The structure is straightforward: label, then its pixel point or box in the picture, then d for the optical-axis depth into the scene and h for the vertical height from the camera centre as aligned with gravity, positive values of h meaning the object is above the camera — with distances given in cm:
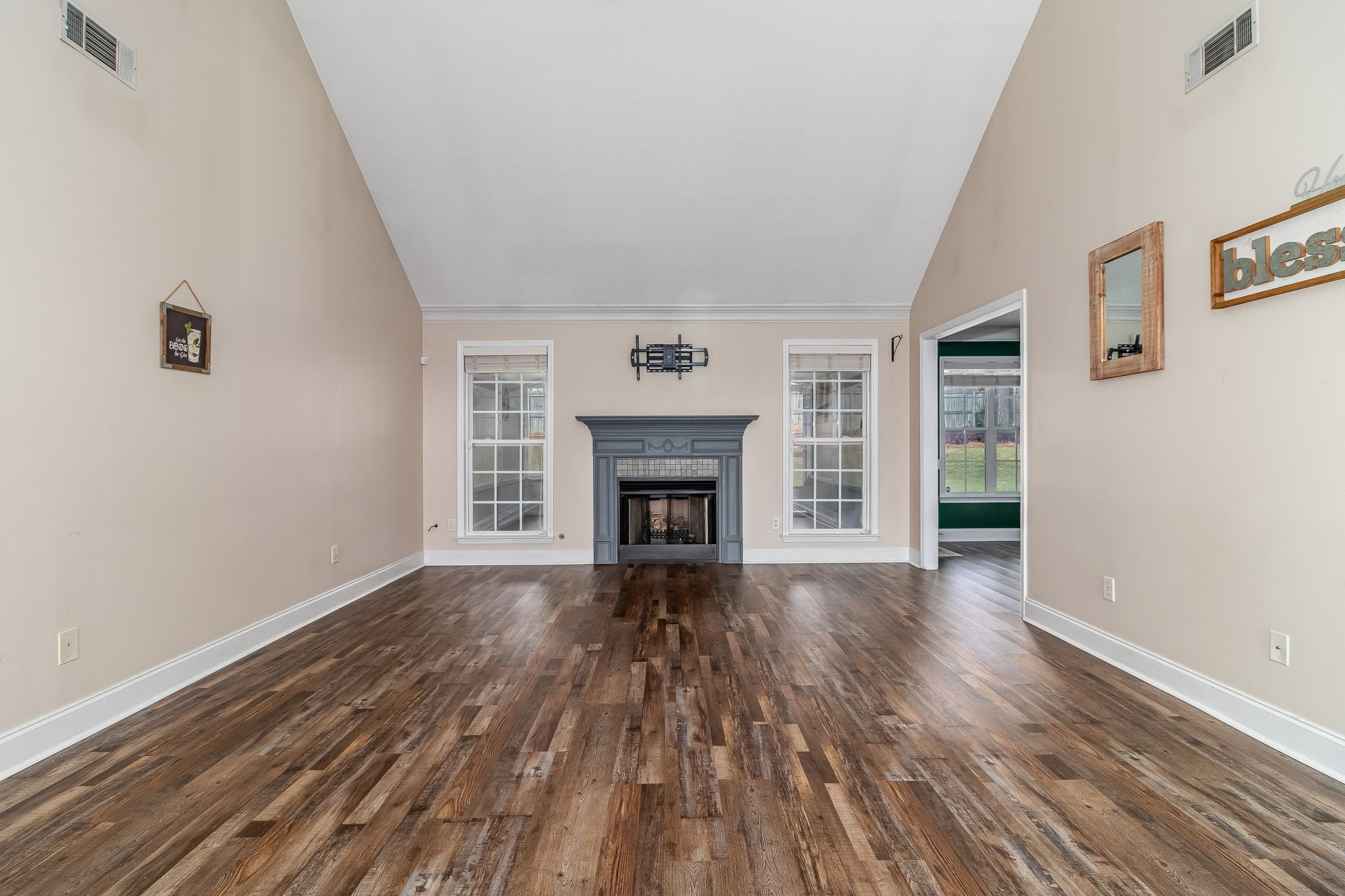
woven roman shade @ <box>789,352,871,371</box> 598 +95
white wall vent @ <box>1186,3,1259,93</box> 241 +177
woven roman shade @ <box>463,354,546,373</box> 594 +93
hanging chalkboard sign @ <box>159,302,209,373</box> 280 +57
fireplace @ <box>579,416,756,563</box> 586 -23
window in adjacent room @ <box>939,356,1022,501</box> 754 +31
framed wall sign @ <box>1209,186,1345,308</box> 212 +80
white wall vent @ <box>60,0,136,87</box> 235 +174
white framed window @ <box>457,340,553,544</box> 593 +15
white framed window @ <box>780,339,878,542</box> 598 +19
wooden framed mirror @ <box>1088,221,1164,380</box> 288 +79
